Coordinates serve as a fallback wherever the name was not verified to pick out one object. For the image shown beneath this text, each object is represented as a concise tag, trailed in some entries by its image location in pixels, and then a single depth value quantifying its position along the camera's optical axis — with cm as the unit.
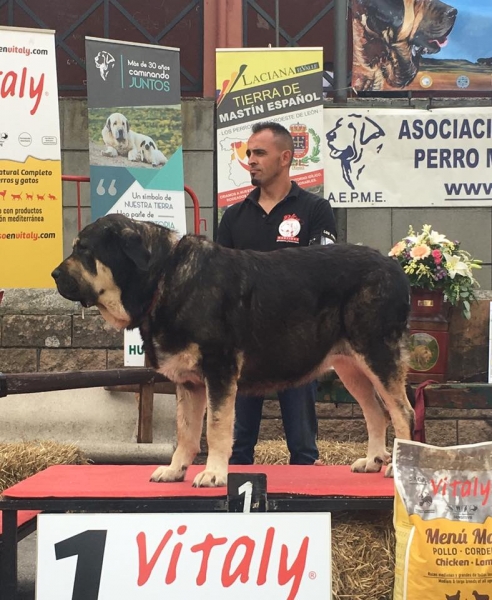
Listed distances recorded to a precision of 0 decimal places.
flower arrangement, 614
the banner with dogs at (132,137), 734
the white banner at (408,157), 792
